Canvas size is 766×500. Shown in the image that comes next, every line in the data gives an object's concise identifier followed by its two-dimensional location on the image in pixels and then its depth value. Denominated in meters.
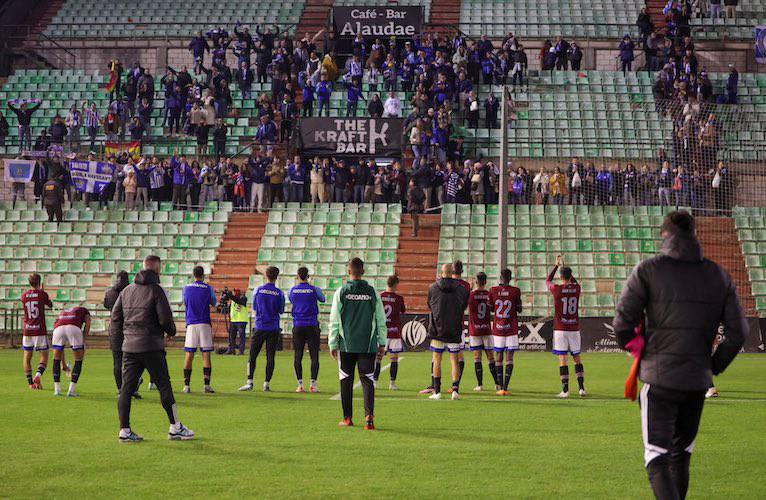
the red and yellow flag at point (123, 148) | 37.53
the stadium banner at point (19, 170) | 36.06
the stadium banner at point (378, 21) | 40.41
